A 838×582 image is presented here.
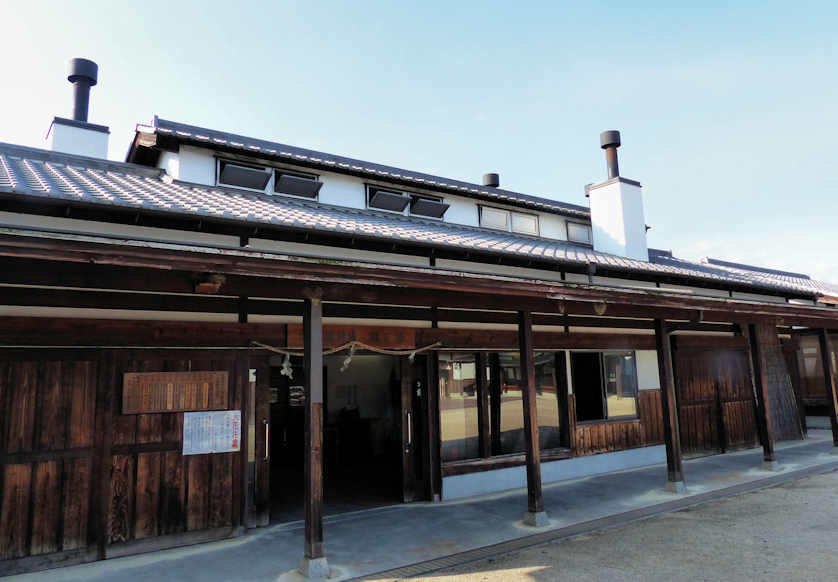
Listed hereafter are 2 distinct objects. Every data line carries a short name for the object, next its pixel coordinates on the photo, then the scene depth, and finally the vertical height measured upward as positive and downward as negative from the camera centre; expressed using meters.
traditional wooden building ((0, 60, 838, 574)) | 5.22 +0.59
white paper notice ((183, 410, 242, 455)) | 6.10 -0.53
